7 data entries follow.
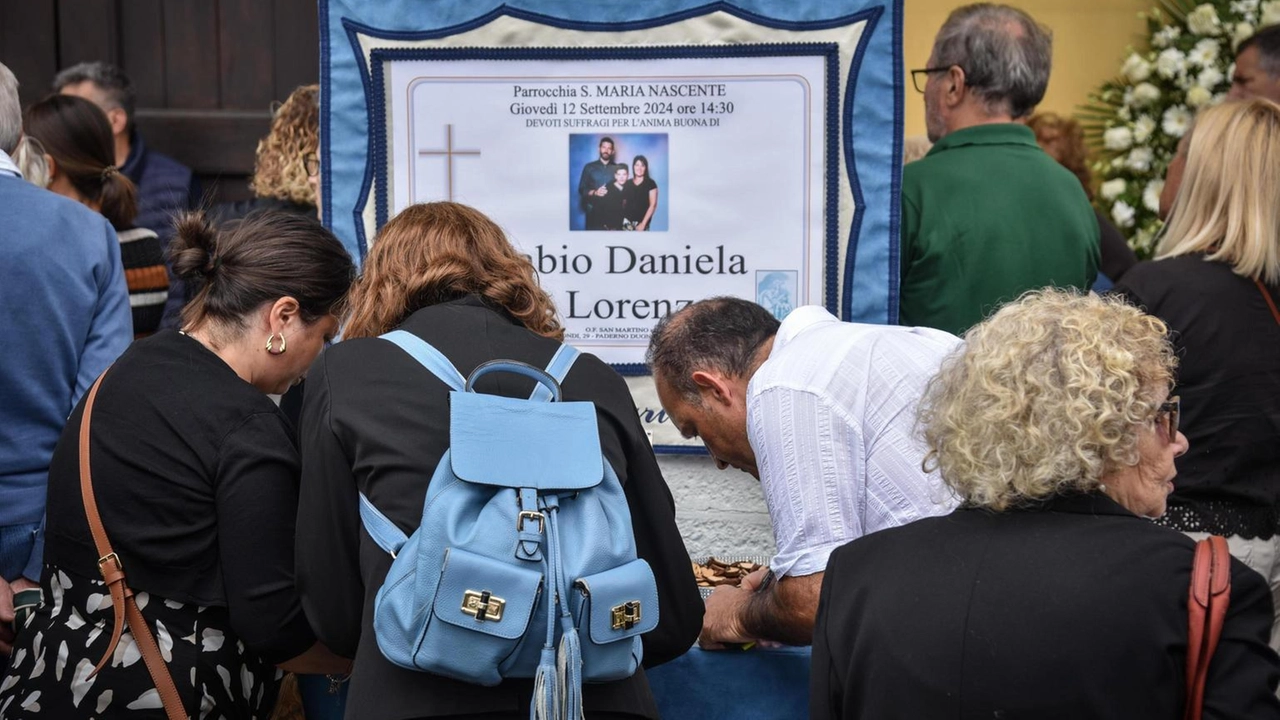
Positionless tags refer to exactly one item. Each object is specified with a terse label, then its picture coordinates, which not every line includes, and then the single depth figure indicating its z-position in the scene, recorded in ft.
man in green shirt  10.51
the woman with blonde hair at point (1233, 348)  9.77
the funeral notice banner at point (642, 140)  9.57
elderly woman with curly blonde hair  4.87
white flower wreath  15.78
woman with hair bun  6.78
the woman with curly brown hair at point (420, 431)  5.98
